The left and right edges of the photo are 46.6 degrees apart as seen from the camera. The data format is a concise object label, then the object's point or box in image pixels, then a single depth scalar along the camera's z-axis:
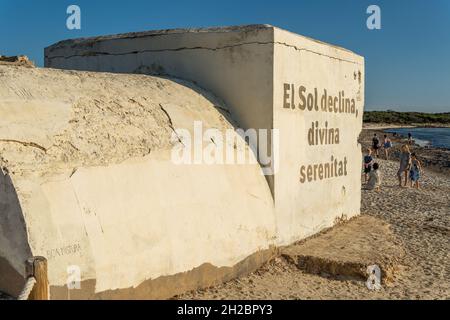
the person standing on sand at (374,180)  14.65
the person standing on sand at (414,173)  15.85
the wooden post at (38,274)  3.23
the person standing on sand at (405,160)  15.56
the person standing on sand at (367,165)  16.12
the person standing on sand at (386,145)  26.06
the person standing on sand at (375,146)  27.14
